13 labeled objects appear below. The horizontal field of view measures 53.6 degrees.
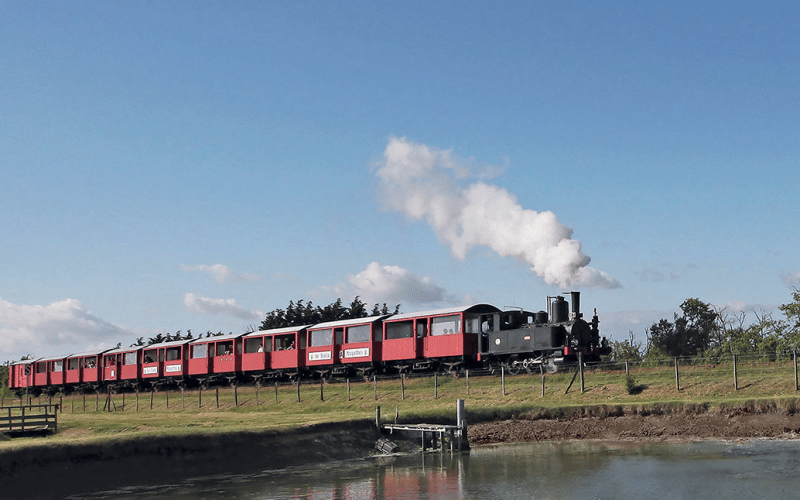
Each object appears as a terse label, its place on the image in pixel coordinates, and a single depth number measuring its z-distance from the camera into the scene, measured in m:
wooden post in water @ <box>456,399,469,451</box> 32.34
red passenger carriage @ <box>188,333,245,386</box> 57.53
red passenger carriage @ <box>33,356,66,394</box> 75.56
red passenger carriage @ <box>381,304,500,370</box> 42.75
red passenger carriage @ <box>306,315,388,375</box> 47.78
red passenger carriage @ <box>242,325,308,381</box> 53.19
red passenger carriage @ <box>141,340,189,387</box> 62.03
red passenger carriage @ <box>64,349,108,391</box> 70.88
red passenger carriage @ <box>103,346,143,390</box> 66.06
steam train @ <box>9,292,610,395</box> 40.38
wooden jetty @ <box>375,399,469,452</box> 32.22
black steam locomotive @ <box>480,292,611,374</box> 39.34
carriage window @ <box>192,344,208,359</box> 60.07
